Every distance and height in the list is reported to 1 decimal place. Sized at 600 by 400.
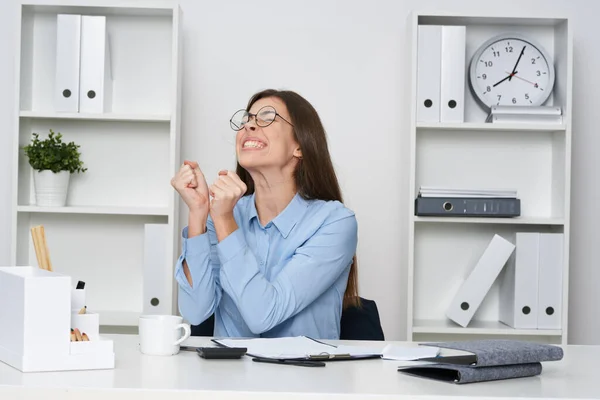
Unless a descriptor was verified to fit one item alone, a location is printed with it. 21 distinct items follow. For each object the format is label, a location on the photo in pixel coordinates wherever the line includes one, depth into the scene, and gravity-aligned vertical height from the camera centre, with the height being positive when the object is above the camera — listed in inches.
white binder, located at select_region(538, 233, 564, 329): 125.6 -11.7
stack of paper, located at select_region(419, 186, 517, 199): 125.1 +1.8
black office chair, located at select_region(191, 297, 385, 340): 88.5 -13.5
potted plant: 125.3 +4.2
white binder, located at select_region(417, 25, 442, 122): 125.9 +21.3
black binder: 124.3 -0.4
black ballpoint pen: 57.2 -11.6
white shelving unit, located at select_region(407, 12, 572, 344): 134.8 +4.5
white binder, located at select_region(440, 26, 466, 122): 126.1 +20.2
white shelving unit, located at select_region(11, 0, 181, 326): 133.4 +6.0
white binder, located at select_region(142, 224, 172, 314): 123.4 -11.3
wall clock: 130.6 +21.6
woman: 74.4 -3.6
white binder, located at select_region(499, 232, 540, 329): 125.8 -11.9
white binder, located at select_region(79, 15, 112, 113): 124.3 +20.2
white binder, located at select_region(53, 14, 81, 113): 124.0 +20.6
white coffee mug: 59.5 -10.2
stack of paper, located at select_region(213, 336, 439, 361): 60.1 -11.5
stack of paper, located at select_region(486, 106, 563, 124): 126.6 +14.3
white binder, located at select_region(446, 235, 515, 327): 127.1 -12.5
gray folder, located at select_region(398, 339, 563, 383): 53.1 -10.7
